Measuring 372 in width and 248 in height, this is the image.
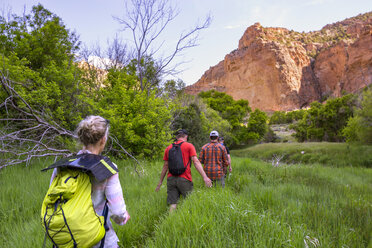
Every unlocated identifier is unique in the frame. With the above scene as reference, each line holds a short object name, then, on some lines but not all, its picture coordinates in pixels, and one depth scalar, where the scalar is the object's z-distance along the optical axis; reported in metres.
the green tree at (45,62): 7.59
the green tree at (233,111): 36.28
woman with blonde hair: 1.52
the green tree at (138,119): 7.77
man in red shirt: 3.58
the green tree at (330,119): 26.88
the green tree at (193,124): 15.47
